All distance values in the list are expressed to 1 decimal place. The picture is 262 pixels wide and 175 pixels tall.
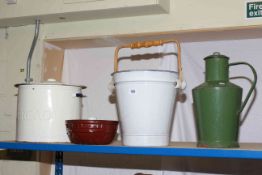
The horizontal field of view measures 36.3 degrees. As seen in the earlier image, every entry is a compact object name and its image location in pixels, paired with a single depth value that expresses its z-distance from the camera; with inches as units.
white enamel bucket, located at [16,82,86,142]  59.6
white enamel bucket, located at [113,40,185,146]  53.3
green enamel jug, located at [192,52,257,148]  52.0
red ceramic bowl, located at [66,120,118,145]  55.1
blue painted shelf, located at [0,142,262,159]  47.1
